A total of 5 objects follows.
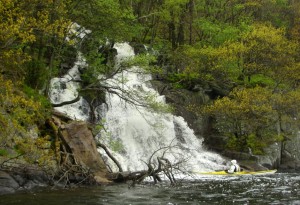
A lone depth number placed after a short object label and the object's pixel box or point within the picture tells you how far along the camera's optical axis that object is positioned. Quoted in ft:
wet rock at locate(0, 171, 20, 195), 43.47
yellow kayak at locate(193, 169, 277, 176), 74.00
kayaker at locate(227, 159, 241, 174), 76.02
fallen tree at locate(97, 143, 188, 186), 53.67
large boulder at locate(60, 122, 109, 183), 55.67
